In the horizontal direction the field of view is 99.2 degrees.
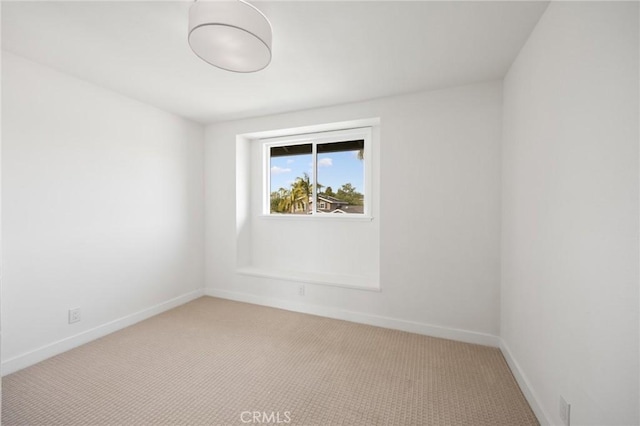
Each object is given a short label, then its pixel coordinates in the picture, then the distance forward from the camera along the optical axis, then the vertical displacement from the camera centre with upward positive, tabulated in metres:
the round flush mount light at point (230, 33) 1.40 +0.99
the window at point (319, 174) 3.45 +0.52
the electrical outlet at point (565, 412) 1.31 -0.98
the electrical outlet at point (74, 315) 2.41 -0.92
